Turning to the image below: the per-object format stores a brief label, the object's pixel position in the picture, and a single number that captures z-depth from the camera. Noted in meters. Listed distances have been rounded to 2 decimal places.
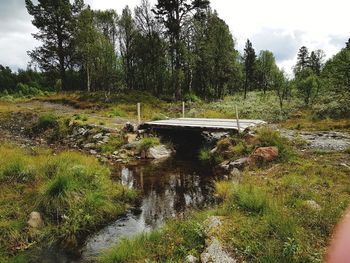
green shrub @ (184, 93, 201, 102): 35.11
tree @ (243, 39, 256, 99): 60.39
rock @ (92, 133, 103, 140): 16.97
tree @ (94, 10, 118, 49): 41.38
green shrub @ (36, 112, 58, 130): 20.56
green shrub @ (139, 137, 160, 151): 15.12
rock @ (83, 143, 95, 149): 16.20
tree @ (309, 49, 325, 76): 74.36
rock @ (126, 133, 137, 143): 16.33
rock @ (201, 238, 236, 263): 4.79
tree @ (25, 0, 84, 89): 36.81
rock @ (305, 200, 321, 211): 5.86
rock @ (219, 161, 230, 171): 11.54
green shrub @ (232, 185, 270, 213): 6.20
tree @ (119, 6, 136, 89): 39.66
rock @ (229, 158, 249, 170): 10.78
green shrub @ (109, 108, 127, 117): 24.68
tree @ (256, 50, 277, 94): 73.19
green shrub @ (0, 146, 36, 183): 8.46
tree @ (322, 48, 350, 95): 25.17
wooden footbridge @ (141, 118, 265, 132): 14.27
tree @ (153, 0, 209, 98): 31.45
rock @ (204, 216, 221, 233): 5.71
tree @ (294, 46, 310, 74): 76.69
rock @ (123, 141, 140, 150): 15.53
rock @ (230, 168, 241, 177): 9.89
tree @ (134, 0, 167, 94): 38.69
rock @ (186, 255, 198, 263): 4.94
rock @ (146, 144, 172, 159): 14.80
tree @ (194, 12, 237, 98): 39.53
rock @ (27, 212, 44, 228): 6.71
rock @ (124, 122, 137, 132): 17.39
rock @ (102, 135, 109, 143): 16.46
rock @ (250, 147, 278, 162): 10.61
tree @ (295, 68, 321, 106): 30.92
